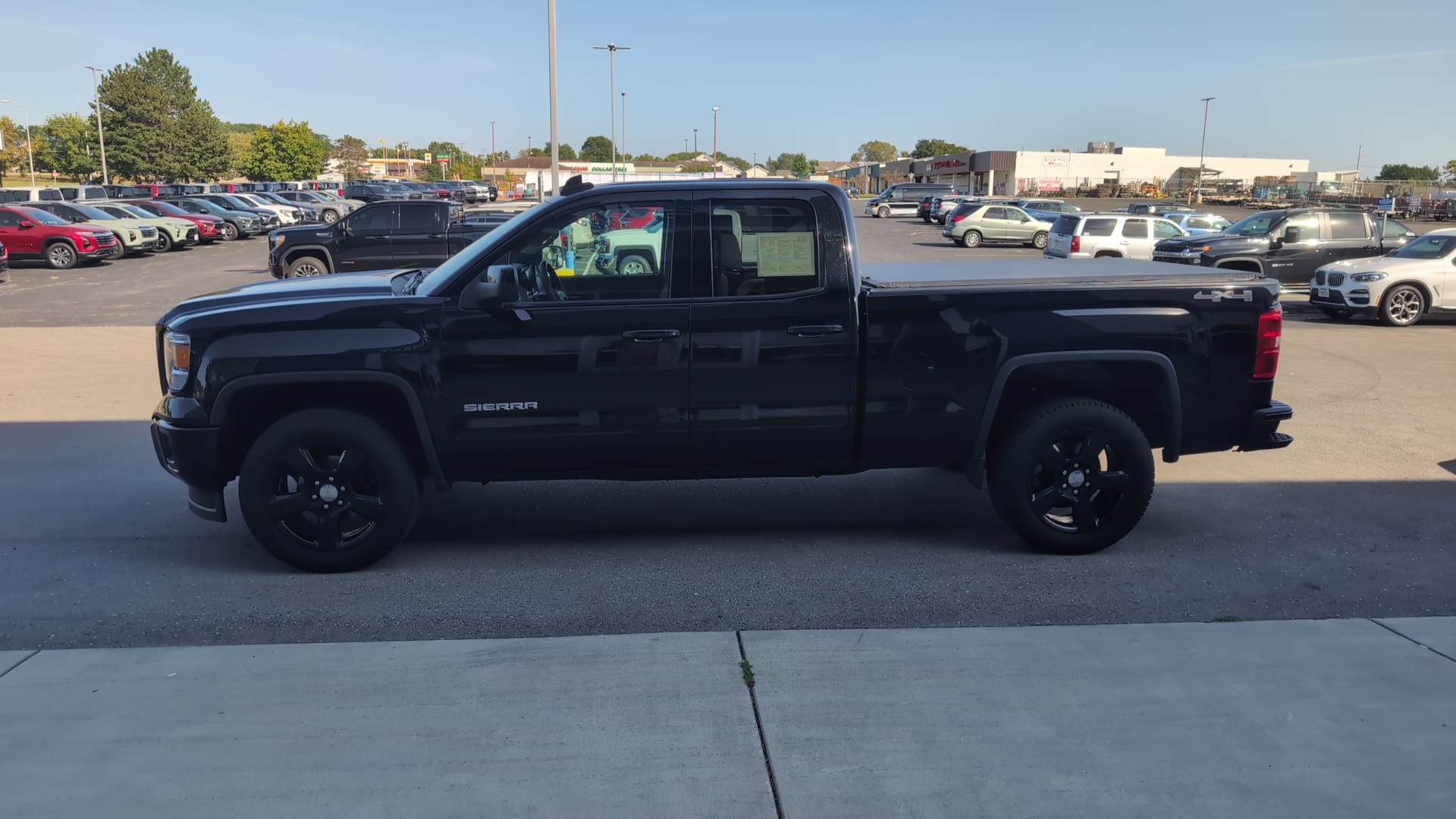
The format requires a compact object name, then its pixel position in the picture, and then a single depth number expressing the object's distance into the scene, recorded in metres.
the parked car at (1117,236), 22.89
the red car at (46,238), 25.27
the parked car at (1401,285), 15.57
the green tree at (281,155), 100.94
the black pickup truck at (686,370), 5.09
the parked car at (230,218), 36.25
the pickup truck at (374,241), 17.83
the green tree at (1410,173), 126.81
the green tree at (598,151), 168.79
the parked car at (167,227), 30.14
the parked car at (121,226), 27.12
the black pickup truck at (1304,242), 18.62
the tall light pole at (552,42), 22.67
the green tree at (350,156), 144.00
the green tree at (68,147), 93.31
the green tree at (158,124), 78.25
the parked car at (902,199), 57.06
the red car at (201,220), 33.38
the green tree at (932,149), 182.50
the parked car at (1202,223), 28.20
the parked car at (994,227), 35.00
